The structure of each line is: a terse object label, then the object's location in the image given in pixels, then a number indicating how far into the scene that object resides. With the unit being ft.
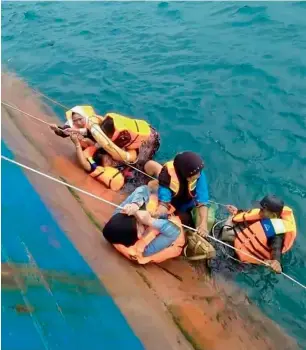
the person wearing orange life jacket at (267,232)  18.11
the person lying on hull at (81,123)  23.47
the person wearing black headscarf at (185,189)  17.61
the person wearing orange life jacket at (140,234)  17.88
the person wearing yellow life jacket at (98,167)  23.15
